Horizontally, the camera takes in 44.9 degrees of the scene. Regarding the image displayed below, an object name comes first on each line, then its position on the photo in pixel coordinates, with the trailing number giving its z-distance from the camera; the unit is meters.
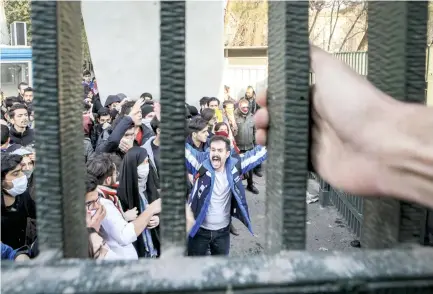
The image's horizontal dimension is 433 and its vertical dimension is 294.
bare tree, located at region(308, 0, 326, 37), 18.22
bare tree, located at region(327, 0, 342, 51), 19.89
